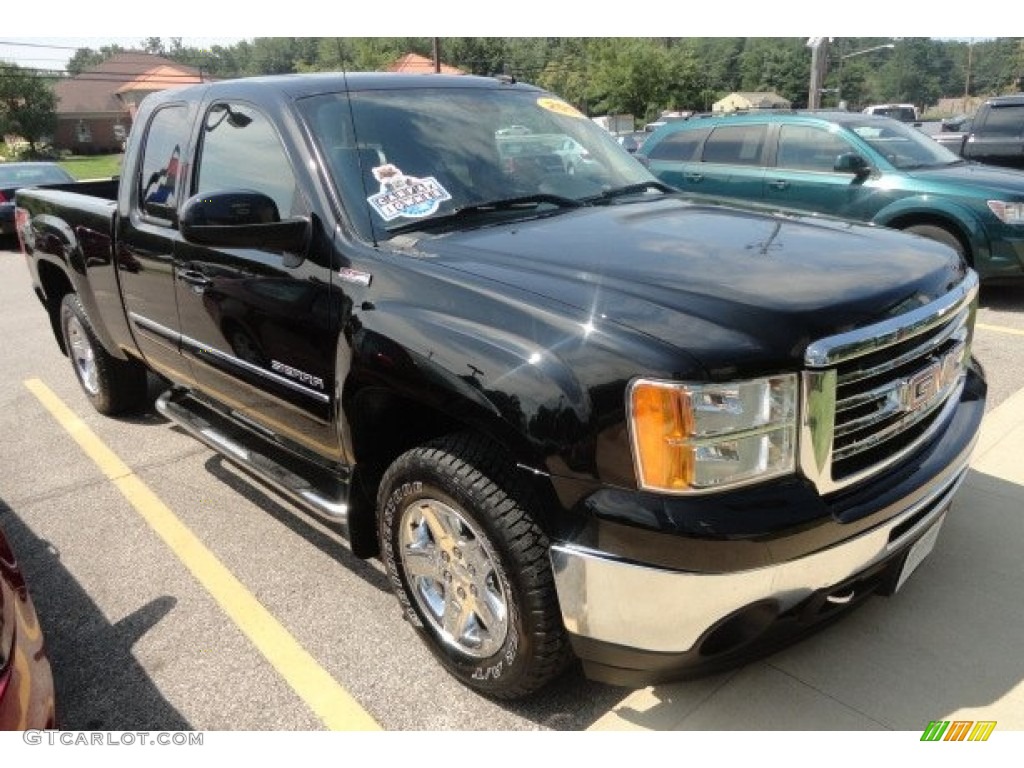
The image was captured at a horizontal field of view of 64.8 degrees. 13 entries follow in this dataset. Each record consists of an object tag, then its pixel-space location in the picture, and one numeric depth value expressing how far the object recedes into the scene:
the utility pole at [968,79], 79.21
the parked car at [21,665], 1.88
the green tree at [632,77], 52.31
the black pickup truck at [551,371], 1.94
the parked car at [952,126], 24.19
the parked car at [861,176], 6.88
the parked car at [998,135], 11.66
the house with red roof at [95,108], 56.41
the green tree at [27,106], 44.94
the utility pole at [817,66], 19.35
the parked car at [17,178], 14.16
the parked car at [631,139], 18.99
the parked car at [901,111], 29.55
